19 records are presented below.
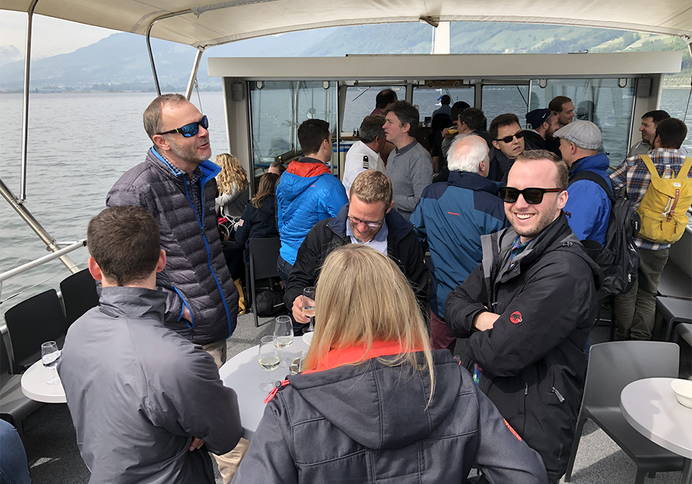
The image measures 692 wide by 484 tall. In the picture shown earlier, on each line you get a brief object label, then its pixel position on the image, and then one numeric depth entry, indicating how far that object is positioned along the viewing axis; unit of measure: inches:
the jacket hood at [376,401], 44.5
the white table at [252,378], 82.8
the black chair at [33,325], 135.3
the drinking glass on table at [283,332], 92.0
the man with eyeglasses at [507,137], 163.8
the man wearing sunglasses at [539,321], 73.2
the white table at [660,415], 88.0
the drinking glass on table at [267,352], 90.1
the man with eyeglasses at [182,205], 95.3
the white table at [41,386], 100.7
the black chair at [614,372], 114.6
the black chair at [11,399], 120.3
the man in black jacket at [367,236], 105.2
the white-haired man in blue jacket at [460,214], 111.4
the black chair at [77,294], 153.4
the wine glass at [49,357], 109.9
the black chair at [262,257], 193.2
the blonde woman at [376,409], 45.1
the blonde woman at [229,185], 205.2
